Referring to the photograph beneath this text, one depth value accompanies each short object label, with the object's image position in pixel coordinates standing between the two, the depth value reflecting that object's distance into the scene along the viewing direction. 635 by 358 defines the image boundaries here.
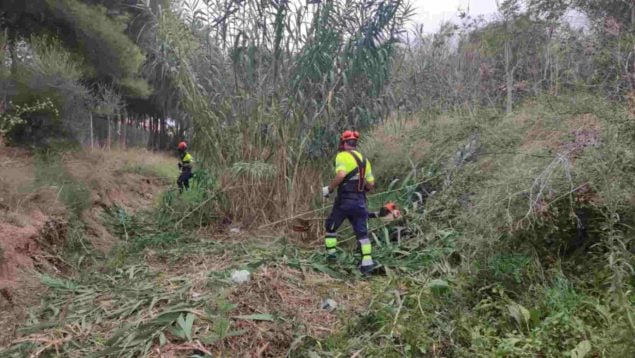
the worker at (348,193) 4.83
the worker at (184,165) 8.47
